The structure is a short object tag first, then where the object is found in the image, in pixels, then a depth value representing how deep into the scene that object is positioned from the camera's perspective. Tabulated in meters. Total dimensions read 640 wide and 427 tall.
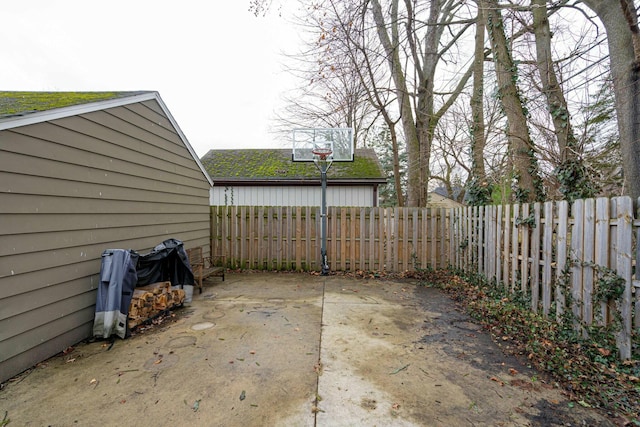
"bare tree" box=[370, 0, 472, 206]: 9.06
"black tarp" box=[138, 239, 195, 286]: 3.99
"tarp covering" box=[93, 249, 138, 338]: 3.24
